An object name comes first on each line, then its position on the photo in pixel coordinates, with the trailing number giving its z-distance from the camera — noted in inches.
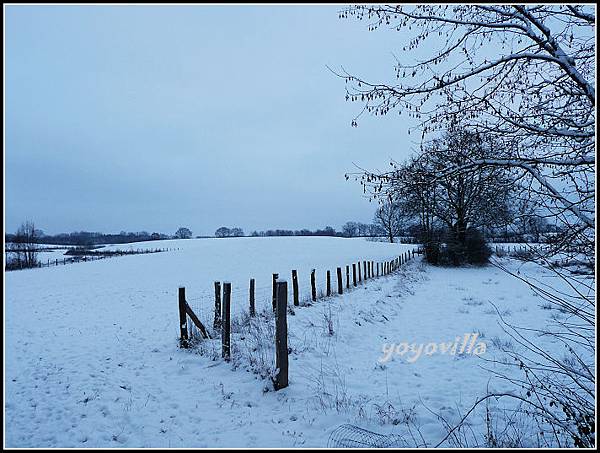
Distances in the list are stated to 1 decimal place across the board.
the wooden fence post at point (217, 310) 349.6
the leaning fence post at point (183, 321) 311.9
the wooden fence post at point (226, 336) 271.9
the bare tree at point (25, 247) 1918.4
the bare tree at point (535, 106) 121.8
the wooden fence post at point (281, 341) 215.9
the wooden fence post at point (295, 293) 448.1
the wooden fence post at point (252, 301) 394.0
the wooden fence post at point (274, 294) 403.5
